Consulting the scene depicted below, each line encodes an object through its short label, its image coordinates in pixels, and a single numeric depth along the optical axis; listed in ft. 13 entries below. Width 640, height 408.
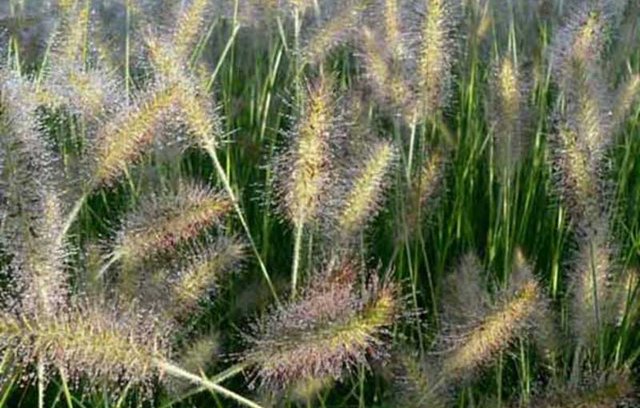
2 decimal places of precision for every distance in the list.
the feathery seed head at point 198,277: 3.68
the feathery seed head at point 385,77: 4.48
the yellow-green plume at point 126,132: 3.67
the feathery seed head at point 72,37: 4.41
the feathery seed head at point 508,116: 4.32
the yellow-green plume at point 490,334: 3.52
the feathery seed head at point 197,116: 3.98
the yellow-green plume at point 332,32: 4.84
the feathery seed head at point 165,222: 3.72
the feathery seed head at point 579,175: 3.92
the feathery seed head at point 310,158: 3.69
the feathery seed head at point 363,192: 3.91
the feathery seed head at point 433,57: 4.18
